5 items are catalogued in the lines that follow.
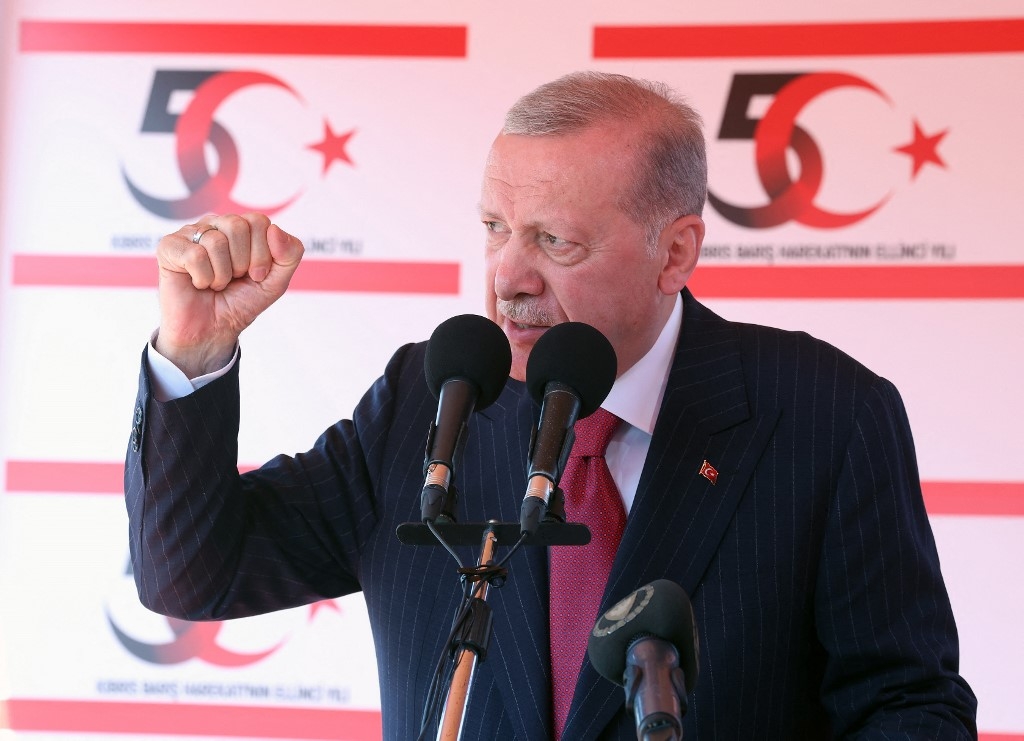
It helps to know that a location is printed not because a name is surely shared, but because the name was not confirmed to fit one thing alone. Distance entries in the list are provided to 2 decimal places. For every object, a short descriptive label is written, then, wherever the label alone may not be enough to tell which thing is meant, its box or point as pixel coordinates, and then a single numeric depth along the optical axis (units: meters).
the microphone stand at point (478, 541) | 2.23
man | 2.54
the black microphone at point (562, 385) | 2.29
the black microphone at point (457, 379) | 2.29
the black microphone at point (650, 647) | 2.20
